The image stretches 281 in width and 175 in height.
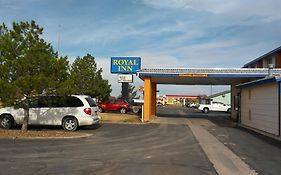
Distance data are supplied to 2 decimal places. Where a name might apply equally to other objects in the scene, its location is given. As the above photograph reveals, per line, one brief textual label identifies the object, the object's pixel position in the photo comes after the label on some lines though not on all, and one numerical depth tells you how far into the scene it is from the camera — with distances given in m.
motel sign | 21.98
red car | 20.71
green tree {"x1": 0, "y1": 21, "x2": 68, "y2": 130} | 8.57
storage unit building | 9.87
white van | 10.22
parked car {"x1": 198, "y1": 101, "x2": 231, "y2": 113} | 30.06
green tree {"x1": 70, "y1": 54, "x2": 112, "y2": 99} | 20.20
